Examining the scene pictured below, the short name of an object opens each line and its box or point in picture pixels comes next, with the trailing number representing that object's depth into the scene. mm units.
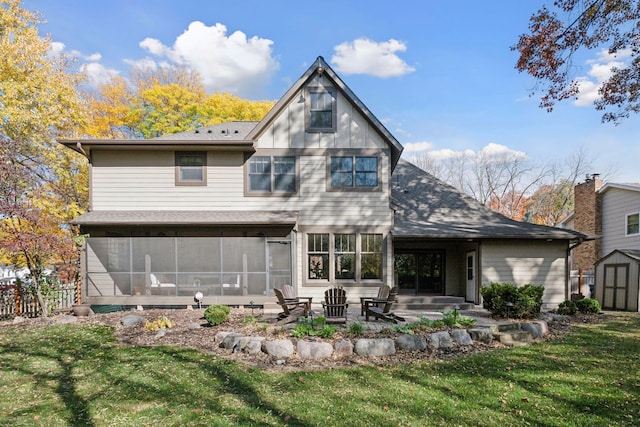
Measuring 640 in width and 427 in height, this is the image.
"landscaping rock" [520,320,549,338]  8180
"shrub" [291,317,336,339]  7500
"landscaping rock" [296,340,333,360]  6863
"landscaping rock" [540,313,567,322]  9818
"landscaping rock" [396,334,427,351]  7273
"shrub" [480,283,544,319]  9500
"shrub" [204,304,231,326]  8883
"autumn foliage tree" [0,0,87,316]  14328
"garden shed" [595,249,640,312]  12891
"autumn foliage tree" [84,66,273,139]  23250
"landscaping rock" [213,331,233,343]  7742
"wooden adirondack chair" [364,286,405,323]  9368
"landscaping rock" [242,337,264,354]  7135
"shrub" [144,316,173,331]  8891
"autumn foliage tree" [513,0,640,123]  8883
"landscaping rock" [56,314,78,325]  10297
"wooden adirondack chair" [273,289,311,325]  9164
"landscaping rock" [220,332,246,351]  7355
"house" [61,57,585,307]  12859
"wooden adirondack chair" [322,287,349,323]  8883
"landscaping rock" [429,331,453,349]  7434
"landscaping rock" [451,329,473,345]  7633
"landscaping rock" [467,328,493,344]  7820
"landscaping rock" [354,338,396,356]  7000
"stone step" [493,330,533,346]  7855
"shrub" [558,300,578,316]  11047
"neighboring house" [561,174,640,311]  13328
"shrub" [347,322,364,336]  7758
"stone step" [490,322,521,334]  8125
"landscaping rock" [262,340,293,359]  6914
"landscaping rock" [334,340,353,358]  6938
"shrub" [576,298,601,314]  11688
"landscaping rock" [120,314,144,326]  9531
